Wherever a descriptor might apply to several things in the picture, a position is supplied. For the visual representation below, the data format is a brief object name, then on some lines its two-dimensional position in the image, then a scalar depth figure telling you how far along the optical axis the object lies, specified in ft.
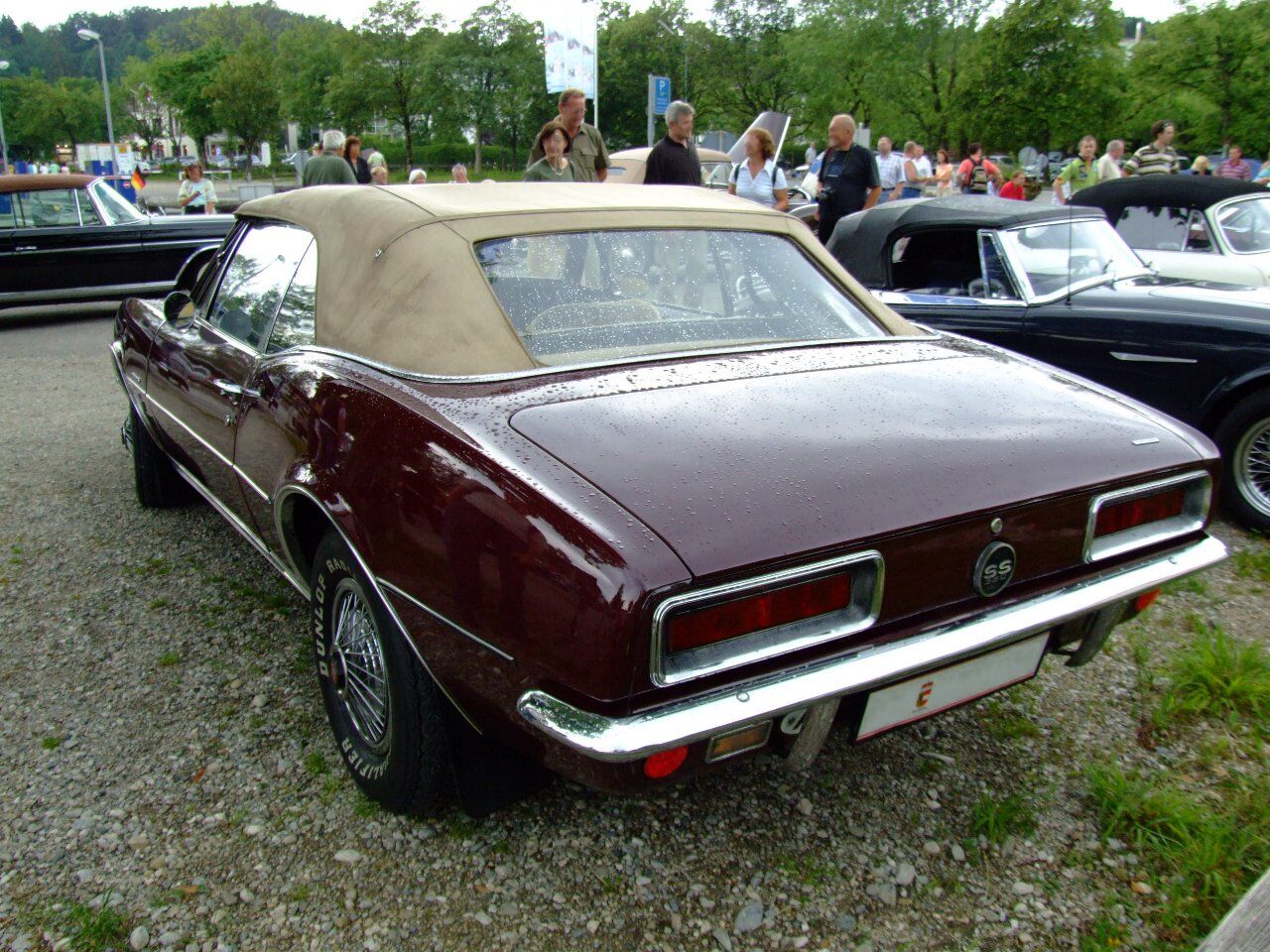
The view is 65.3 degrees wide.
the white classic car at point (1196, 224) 21.06
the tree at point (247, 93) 163.32
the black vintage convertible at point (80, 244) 31.76
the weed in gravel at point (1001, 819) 7.45
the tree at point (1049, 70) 112.68
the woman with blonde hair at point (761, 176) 27.14
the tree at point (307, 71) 203.51
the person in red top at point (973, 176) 55.26
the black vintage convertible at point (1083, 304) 13.84
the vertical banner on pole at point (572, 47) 61.31
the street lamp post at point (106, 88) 121.09
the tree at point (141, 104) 228.22
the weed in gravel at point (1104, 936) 6.32
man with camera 25.26
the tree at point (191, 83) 196.44
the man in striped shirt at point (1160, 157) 30.99
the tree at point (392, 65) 179.42
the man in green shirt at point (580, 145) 23.12
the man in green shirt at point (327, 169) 30.66
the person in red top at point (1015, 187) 43.24
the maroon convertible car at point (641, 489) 5.46
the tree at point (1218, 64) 93.81
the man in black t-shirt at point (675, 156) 24.73
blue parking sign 57.06
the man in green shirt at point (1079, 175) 36.09
